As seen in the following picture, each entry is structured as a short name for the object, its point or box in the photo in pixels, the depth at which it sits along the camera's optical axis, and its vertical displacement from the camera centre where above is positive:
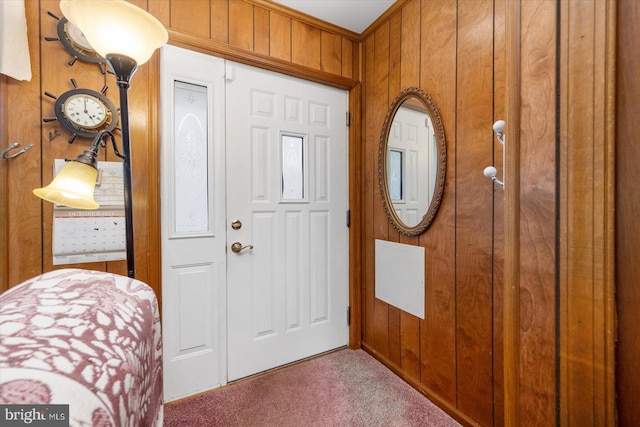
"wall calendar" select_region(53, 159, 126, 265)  1.35 -0.09
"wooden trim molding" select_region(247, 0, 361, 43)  1.78 +1.29
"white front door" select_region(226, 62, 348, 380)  1.77 -0.07
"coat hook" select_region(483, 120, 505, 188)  1.14 +0.17
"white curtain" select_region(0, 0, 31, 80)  1.18 +0.72
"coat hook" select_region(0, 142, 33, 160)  1.24 +0.26
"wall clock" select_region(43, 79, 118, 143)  1.31 +0.47
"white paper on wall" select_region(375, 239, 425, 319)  1.69 -0.44
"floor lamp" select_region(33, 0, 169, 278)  0.90 +0.58
